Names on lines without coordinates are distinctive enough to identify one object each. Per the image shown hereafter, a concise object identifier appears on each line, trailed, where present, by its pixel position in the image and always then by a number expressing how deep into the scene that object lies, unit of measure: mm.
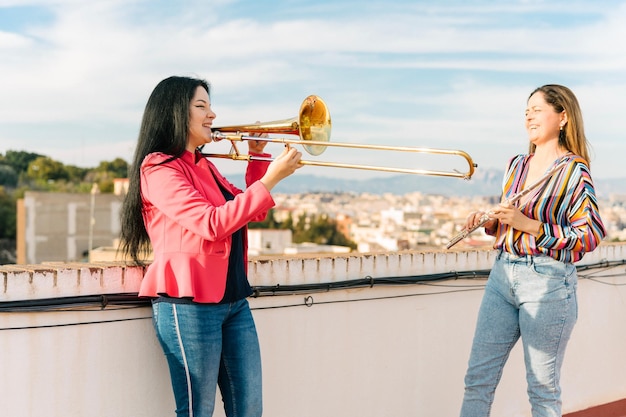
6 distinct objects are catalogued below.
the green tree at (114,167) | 75450
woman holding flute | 2631
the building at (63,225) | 47938
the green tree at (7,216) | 59584
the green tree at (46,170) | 72188
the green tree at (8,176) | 66838
